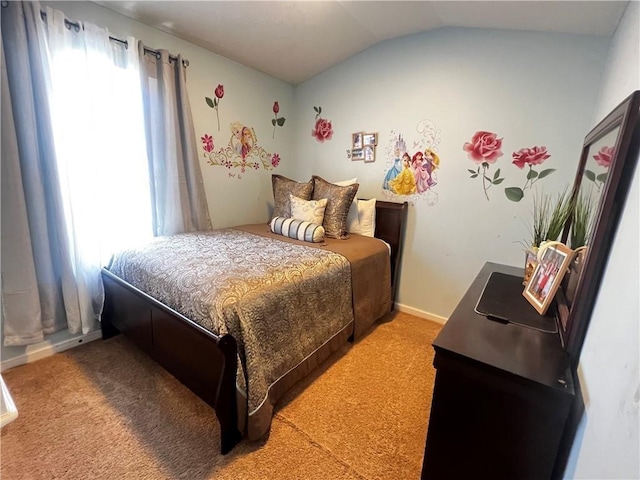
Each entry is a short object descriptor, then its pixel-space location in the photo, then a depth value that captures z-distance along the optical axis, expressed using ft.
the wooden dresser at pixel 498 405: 2.67
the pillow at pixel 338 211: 8.20
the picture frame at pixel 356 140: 9.29
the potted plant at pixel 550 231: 4.65
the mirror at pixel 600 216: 2.62
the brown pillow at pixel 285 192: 8.81
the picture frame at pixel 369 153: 9.07
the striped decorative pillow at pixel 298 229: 7.64
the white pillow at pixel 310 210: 8.12
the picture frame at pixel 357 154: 9.34
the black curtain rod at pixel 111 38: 5.46
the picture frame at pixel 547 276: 3.67
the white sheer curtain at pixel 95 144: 5.88
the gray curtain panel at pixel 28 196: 5.16
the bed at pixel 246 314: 4.32
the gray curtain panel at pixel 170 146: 7.15
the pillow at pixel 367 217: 8.71
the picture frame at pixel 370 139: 8.96
